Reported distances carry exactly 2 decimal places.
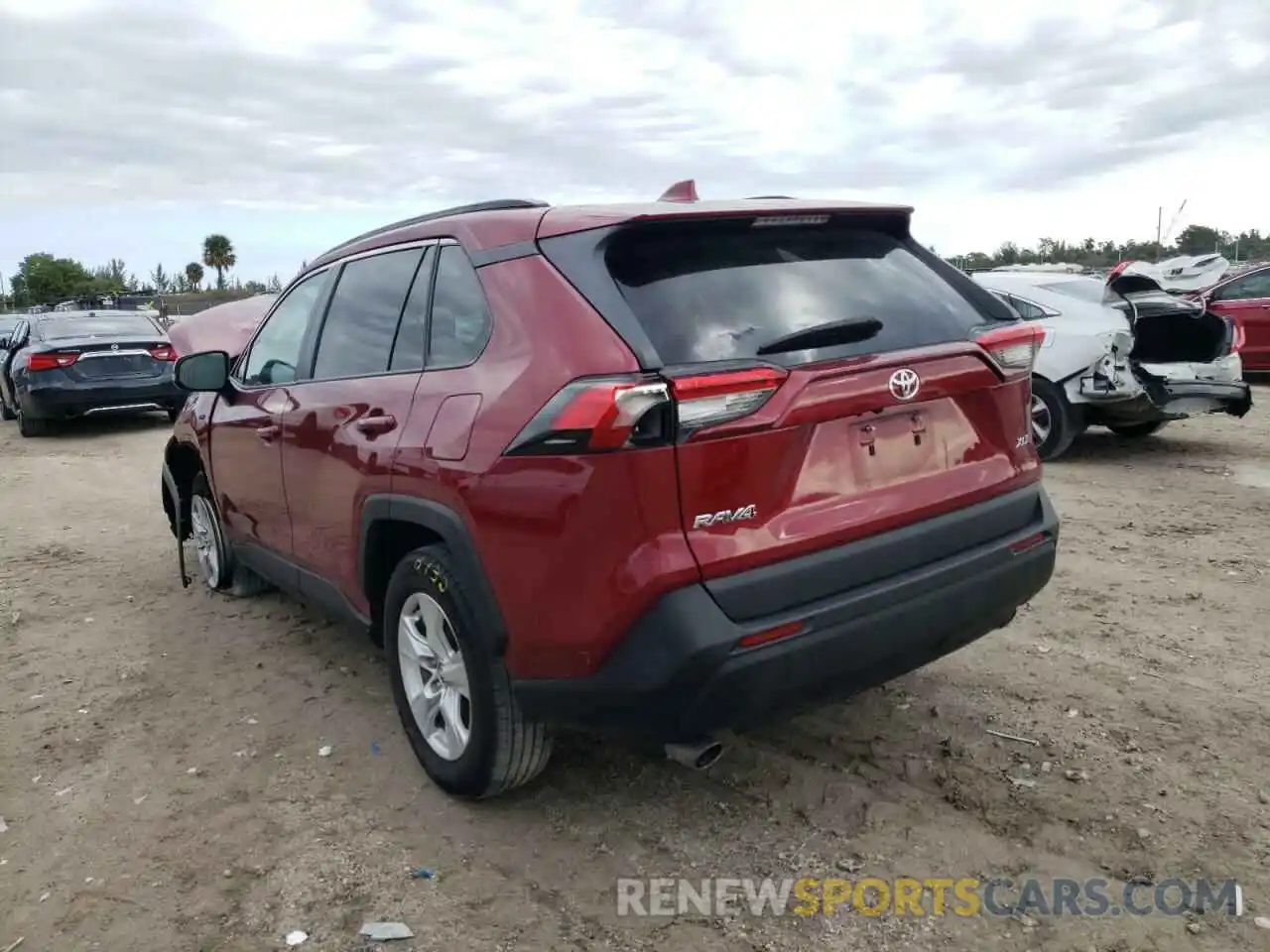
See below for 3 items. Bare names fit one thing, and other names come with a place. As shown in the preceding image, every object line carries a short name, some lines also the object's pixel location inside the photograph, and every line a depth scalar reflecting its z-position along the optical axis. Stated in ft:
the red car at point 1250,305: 41.27
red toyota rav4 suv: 8.07
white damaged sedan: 25.41
